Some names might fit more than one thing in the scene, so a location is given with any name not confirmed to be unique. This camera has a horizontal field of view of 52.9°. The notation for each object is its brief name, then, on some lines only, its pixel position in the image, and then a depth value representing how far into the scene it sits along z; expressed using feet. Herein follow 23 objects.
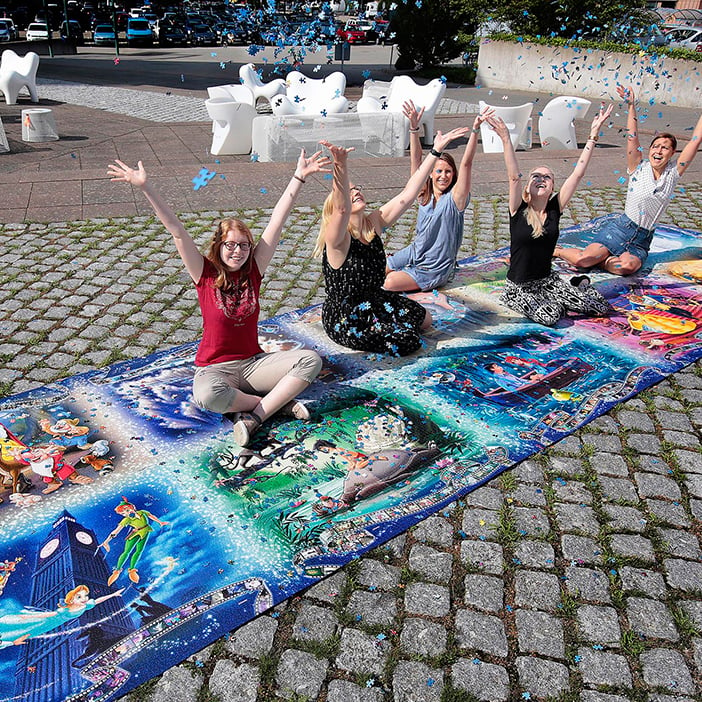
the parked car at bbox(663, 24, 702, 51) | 71.32
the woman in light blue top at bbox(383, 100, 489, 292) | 19.35
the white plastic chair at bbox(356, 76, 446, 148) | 41.88
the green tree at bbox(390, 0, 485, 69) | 80.43
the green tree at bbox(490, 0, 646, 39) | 69.15
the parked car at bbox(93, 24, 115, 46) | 118.42
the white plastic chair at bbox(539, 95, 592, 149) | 39.81
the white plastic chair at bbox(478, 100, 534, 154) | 39.19
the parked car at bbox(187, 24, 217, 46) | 114.77
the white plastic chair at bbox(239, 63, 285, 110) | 51.52
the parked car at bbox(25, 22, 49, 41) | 118.11
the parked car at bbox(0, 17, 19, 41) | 116.98
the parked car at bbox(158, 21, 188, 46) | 113.09
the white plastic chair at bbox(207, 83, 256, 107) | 41.34
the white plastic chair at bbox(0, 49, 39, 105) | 54.65
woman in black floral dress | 15.72
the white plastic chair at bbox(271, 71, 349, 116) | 41.56
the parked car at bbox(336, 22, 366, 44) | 111.14
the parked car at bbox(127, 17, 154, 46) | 114.83
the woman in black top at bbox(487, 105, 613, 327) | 18.80
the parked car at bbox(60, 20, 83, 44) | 115.65
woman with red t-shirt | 13.38
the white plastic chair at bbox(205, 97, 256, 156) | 37.03
